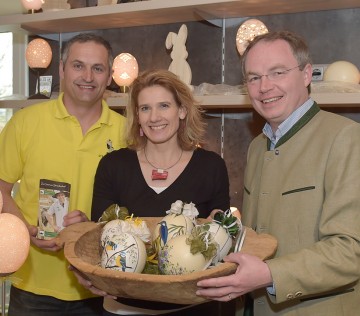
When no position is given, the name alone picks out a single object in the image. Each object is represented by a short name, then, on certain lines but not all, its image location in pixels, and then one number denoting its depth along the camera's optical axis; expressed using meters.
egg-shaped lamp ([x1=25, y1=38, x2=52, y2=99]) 3.22
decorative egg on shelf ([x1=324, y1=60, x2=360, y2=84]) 2.37
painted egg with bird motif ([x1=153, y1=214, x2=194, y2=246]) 1.45
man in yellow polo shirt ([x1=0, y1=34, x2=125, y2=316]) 2.13
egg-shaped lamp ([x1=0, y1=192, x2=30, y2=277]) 1.30
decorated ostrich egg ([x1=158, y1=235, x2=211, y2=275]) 1.33
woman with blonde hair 1.87
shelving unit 2.56
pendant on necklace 1.91
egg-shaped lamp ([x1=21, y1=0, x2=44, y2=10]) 3.20
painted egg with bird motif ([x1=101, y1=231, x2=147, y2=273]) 1.36
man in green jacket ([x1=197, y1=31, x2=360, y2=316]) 1.37
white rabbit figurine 2.78
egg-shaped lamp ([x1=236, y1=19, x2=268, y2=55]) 2.61
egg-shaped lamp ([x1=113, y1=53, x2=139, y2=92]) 2.95
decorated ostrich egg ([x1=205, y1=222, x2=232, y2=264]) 1.42
